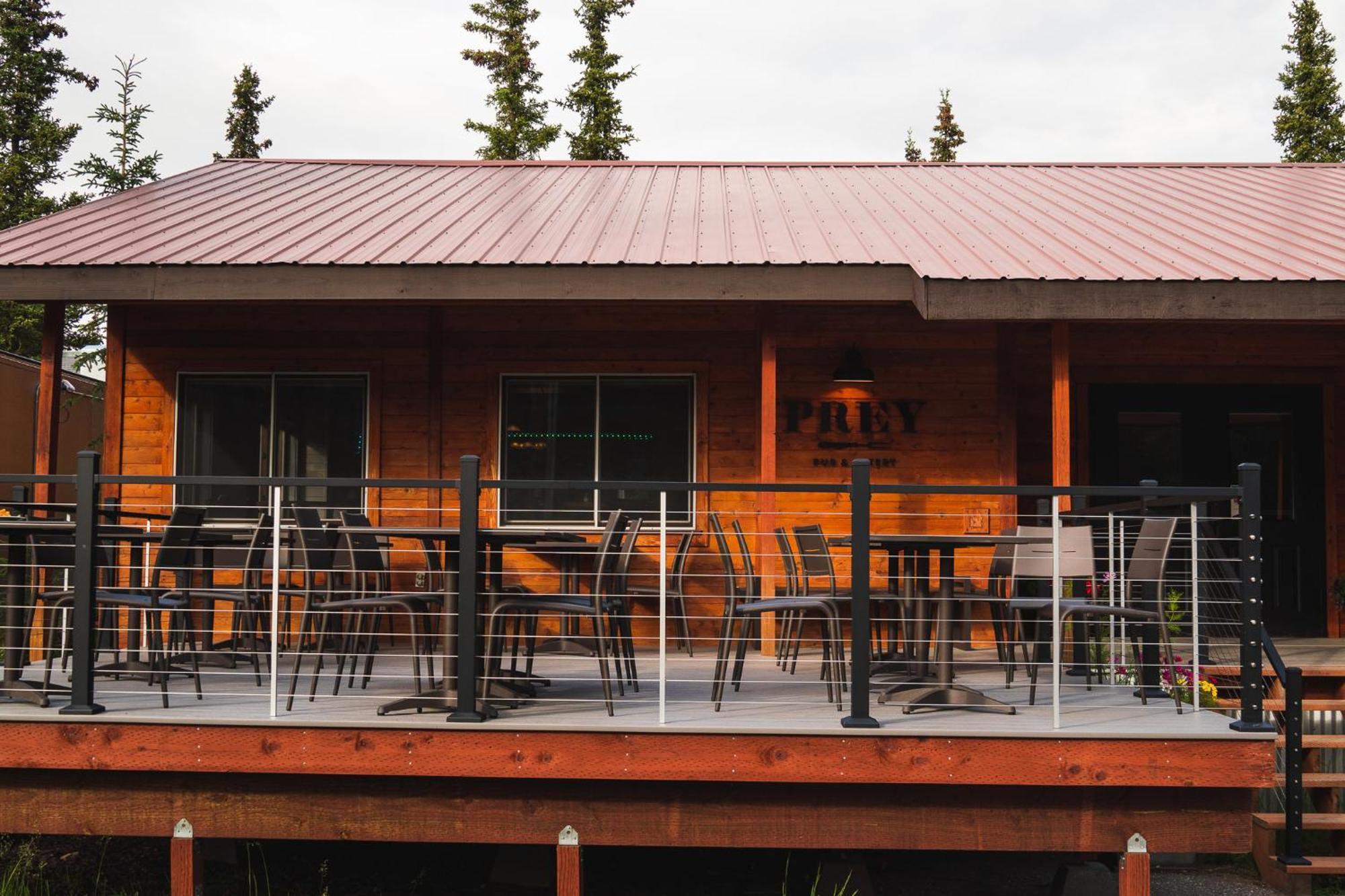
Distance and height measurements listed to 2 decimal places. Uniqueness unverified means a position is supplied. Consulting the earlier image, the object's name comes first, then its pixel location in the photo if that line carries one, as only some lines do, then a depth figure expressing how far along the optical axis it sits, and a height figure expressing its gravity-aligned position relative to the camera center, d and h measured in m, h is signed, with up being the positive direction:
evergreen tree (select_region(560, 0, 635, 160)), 25.16 +8.80
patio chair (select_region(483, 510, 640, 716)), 4.72 -0.40
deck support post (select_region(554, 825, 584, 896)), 4.53 -1.39
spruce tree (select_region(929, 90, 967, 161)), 27.28 +8.67
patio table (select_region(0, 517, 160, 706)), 4.87 -0.37
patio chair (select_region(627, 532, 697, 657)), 7.72 -0.58
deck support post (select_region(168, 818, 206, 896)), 4.62 -1.41
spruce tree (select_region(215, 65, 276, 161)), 25.20 +8.31
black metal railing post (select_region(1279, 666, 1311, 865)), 5.77 -1.26
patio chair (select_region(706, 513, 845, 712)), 4.96 -0.52
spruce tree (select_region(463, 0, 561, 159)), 25.64 +9.72
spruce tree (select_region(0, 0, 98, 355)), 19.83 +6.60
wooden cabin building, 6.96 +1.20
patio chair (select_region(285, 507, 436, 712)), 4.88 -0.40
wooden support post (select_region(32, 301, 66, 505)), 7.25 +0.69
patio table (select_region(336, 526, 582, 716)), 4.67 -0.33
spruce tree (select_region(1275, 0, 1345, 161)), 22.30 +7.86
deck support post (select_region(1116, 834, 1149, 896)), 4.49 -1.38
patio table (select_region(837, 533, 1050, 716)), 4.82 -0.59
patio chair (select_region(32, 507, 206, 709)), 5.00 -0.41
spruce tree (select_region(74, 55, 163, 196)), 19.38 +6.17
